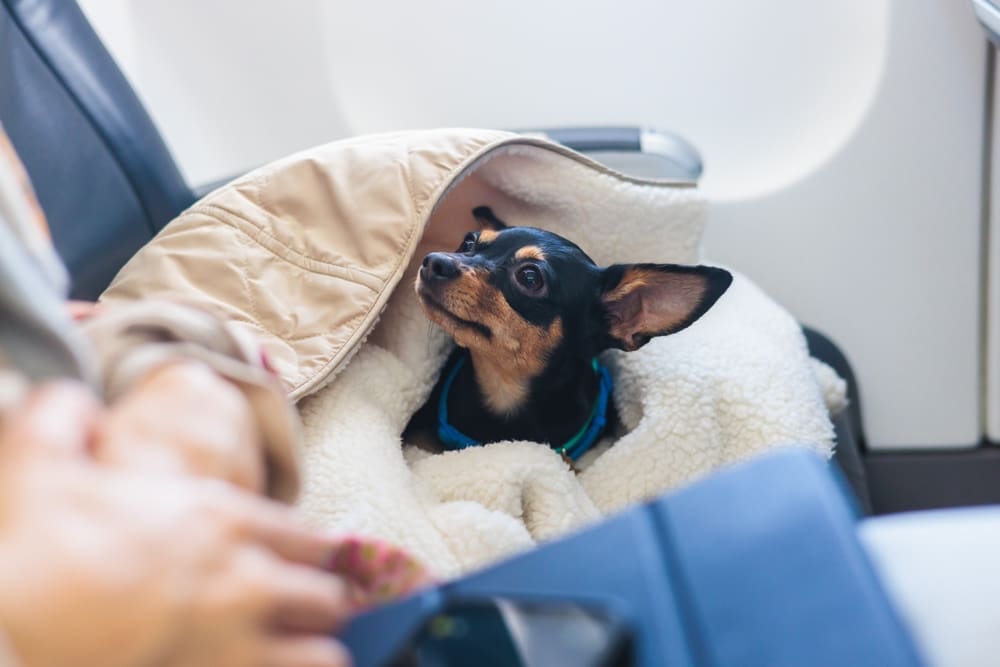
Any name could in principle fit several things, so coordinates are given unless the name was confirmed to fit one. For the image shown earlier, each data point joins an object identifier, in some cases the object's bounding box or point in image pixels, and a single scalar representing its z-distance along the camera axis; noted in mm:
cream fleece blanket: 1064
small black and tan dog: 1287
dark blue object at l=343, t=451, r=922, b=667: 472
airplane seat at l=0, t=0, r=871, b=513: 1201
